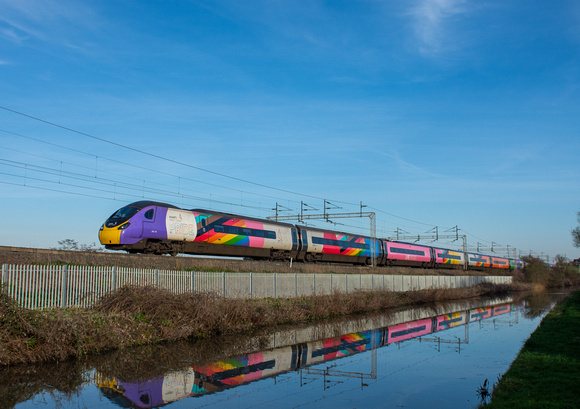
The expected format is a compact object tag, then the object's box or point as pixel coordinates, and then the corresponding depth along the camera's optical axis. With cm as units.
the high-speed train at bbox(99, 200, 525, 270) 2405
